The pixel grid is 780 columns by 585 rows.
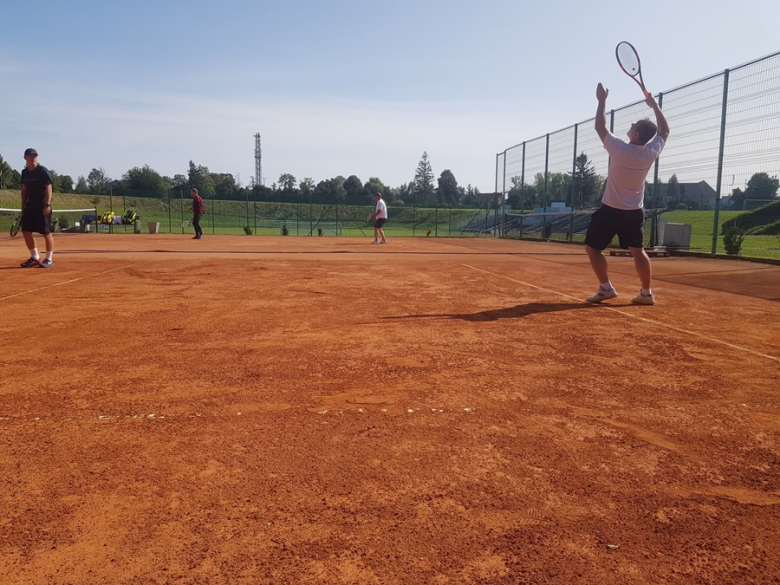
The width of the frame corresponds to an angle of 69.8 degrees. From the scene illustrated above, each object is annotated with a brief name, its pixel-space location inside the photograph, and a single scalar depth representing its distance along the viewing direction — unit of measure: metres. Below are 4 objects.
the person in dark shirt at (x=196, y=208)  19.75
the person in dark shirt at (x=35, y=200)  8.71
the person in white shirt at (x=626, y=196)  5.95
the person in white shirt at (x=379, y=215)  19.69
